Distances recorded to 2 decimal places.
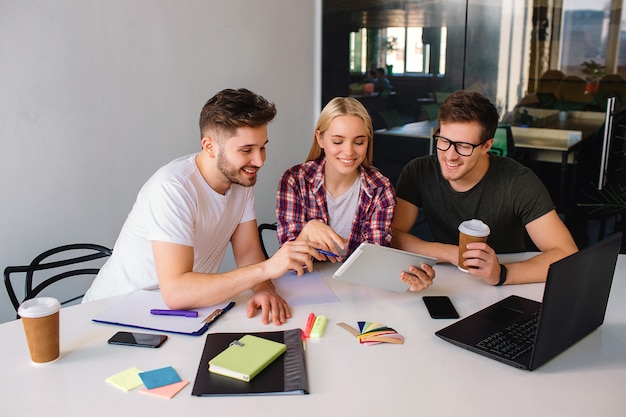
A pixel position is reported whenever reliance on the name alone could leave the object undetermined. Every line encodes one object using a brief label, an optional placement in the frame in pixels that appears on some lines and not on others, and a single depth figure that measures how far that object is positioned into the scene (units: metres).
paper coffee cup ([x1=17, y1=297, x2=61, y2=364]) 1.42
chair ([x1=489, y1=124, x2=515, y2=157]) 3.76
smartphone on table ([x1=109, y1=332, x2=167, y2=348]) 1.53
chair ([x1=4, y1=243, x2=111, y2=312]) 2.25
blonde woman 2.23
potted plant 3.42
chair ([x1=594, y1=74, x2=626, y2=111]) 3.38
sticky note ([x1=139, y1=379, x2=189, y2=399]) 1.31
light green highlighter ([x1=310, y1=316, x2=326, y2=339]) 1.61
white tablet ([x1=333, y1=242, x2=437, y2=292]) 1.71
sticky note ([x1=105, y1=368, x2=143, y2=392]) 1.34
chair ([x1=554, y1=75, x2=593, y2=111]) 3.48
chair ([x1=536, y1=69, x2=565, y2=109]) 3.56
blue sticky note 1.35
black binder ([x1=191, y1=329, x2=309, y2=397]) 1.32
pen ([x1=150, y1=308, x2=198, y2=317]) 1.70
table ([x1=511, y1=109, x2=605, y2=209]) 3.54
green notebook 1.38
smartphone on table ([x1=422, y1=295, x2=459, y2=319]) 1.75
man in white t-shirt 1.75
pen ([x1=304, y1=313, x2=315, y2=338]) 1.63
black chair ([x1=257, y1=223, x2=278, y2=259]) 2.89
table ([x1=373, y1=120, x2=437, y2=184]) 4.07
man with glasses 2.19
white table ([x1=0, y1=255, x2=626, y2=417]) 1.27
